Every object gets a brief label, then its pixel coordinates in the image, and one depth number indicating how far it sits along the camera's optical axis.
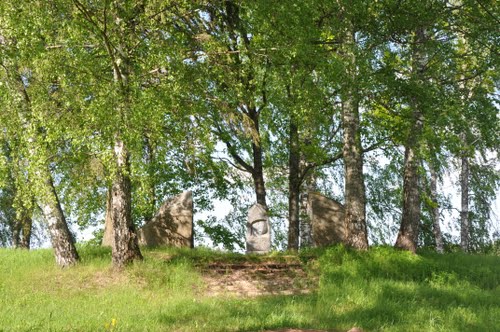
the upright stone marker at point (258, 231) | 19.03
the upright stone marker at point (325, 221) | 19.69
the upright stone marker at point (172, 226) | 19.23
